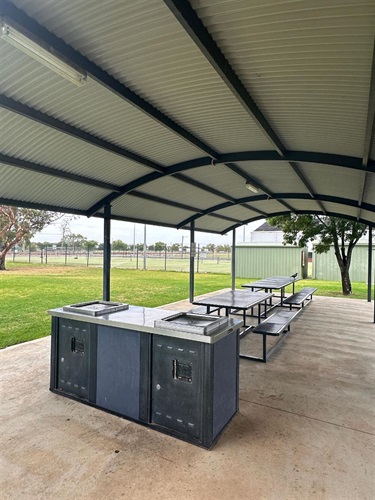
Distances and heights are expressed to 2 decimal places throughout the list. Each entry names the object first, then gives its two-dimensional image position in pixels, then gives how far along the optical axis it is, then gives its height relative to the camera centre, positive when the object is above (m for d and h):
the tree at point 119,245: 41.42 +0.38
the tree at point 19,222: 20.88 +1.78
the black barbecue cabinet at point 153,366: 2.62 -1.16
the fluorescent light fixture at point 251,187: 6.29 +1.33
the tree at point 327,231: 11.47 +0.73
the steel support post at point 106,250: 6.47 -0.05
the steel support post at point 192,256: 9.50 -0.25
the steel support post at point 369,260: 9.36 -0.32
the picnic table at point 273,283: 8.04 -1.00
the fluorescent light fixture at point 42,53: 2.03 +1.44
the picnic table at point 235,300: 5.52 -1.07
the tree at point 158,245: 33.05 +0.35
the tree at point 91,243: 33.02 +0.50
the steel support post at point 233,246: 11.90 +0.12
